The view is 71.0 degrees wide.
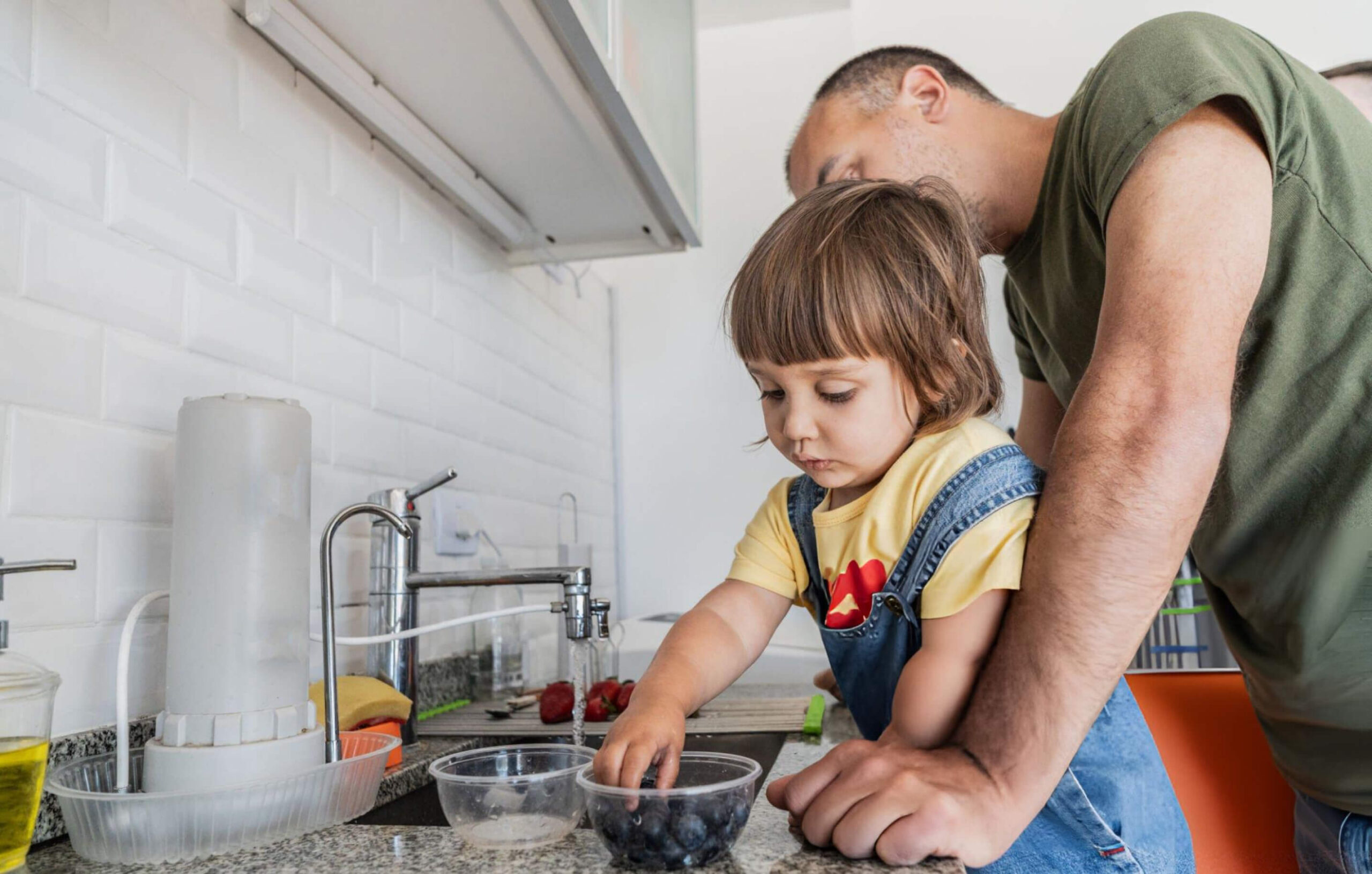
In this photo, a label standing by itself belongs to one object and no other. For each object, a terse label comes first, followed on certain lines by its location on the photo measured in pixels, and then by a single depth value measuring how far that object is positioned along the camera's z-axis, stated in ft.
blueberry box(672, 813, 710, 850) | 2.17
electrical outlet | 5.32
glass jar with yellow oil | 2.21
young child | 2.58
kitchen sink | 3.17
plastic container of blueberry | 2.17
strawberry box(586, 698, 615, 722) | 4.55
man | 2.36
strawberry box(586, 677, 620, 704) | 4.67
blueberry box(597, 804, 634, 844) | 2.21
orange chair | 3.85
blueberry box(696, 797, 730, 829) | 2.18
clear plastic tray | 2.39
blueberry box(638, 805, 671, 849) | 2.17
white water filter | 2.58
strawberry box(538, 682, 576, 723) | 4.46
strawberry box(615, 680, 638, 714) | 4.59
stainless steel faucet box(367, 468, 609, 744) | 4.05
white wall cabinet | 3.89
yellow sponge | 3.56
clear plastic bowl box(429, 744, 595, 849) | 2.45
